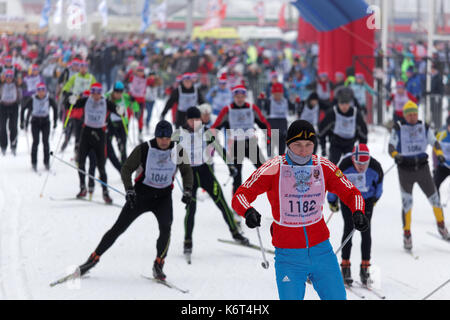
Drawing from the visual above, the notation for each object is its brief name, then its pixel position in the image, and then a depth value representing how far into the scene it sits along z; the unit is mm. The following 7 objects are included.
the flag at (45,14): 27411
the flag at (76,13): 18391
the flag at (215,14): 45031
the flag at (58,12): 21081
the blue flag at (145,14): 32438
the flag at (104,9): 30714
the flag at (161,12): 38344
